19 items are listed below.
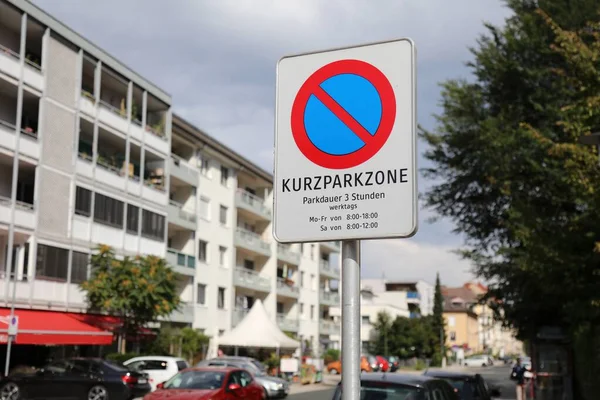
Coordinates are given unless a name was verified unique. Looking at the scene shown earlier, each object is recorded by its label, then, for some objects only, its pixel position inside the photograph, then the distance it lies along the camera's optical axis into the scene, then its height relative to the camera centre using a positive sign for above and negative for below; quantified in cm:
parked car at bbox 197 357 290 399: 3172 -178
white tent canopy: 3844 +0
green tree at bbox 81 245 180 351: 3509 +190
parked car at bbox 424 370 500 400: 1600 -93
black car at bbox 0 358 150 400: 2389 -153
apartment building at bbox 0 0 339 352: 3347 +763
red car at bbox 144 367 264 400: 1739 -121
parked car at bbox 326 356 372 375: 6191 -237
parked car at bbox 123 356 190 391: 2969 -122
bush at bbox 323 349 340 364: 6805 -174
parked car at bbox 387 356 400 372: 7339 -251
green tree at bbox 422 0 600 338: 1681 +493
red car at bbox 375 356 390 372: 6471 -208
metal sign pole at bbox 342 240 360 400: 311 +6
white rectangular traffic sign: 317 +76
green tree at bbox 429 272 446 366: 9744 +104
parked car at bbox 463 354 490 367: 10750 -309
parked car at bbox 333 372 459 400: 976 -62
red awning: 3009 +6
